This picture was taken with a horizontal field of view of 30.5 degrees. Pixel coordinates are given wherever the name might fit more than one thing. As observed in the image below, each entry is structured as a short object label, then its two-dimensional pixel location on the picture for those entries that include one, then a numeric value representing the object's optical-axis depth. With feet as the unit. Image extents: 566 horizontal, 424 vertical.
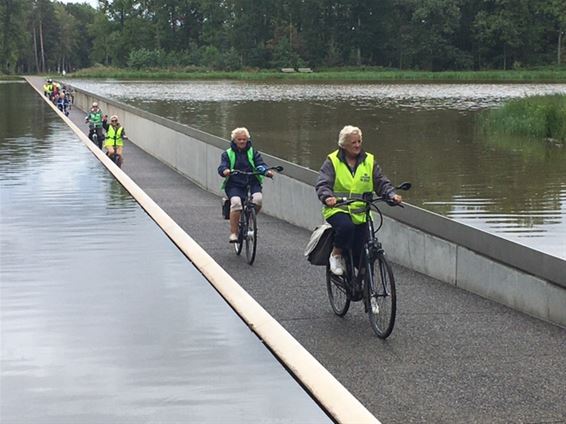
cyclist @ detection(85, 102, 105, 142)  107.65
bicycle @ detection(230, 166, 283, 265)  42.09
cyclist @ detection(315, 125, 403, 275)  29.71
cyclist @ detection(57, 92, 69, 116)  165.53
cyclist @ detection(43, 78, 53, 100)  198.15
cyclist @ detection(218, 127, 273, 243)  42.27
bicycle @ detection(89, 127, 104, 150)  107.45
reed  108.88
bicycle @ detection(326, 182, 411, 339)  28.12
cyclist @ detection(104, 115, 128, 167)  84.28
